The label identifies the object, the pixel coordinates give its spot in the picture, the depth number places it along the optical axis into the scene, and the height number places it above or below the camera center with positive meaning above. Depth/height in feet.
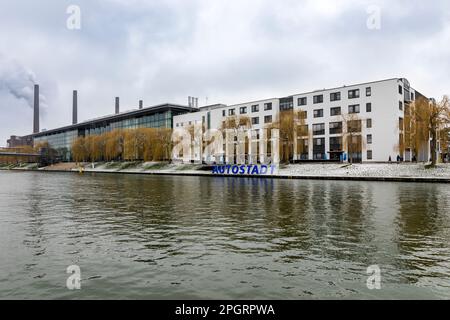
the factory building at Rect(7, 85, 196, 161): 410.10 +58.97
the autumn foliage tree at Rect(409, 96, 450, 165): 186.09 +22.45
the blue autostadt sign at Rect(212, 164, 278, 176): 222.07 -4.21
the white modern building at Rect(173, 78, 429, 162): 244.22 +34.94
